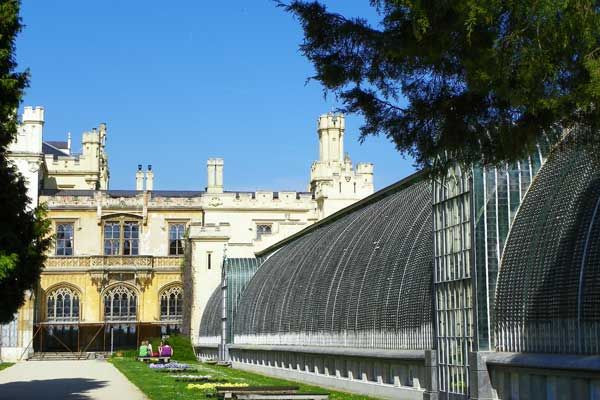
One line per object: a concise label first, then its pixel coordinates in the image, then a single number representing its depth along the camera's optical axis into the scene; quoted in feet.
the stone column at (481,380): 52.47
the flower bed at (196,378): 99.92
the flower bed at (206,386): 82.94
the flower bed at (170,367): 123.02
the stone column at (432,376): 60.39
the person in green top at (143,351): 168.45
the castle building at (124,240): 212.23
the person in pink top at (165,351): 156.46
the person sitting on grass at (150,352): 172.80
